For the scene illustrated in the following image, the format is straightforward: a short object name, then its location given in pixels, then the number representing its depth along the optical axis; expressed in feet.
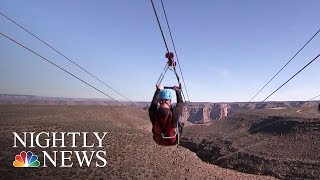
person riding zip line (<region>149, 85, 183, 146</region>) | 18.83
